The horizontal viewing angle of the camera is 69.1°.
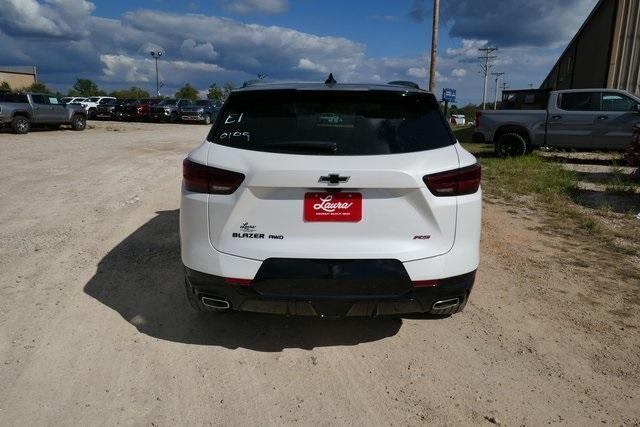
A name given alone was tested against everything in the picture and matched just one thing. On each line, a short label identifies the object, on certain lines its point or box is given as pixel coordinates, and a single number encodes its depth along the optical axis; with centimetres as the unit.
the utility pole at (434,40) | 1984
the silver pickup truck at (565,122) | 1159
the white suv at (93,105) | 3369
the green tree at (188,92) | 8566
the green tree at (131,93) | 8556
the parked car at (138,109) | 3014
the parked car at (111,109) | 3209
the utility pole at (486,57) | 7181
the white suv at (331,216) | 260
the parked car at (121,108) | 3122
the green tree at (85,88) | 10406
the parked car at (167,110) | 2980
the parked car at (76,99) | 3552
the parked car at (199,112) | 2908
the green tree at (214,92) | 7296
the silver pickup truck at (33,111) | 1892
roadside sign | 1325
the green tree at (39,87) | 8234
